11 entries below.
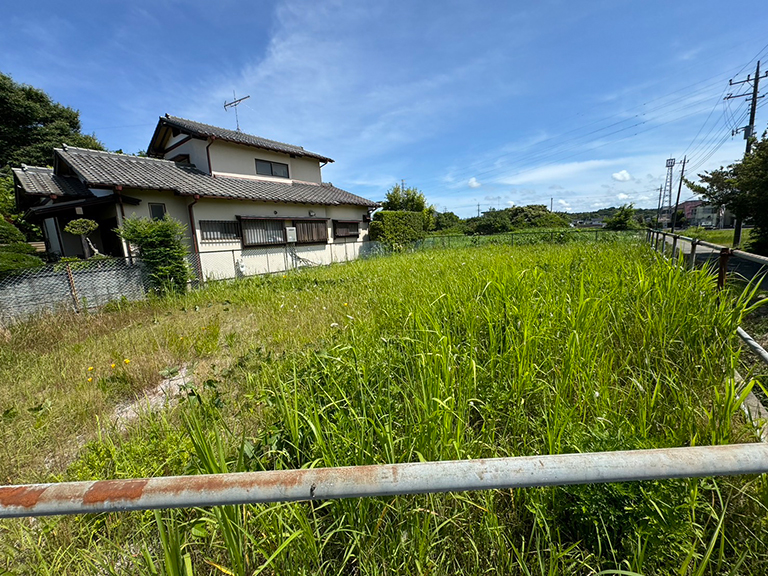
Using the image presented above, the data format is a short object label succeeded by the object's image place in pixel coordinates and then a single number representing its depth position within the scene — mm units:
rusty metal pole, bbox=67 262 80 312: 5941
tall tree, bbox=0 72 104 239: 17281
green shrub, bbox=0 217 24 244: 7156
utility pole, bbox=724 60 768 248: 18078
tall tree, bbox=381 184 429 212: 29266
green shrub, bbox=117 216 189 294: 7164
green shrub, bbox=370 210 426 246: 17000
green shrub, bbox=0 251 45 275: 5370
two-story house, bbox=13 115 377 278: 9141
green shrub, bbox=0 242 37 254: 6492
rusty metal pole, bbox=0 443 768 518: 544
